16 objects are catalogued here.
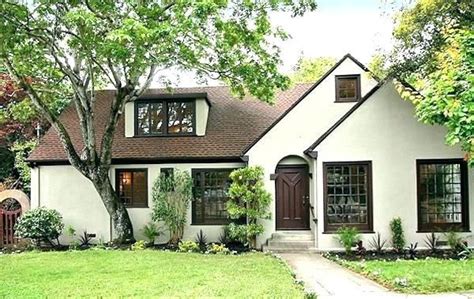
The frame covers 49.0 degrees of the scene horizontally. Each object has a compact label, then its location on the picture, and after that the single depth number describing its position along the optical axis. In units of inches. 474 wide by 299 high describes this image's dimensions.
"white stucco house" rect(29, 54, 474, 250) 635.5
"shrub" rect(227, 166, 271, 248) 652.1
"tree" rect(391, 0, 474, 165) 397.1
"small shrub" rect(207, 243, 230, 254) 630.7
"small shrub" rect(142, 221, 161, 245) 716.7
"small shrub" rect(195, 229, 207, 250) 727.1
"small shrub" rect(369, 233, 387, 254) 627.5
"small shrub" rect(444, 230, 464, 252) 608.3
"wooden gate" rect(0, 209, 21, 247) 757.9
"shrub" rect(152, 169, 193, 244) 709.9
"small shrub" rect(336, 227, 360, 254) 605.9
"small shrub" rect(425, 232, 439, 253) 623.8
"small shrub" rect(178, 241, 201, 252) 652.1
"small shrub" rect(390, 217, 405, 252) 621.9
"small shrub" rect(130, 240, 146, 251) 651.8
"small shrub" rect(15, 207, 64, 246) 701.3
